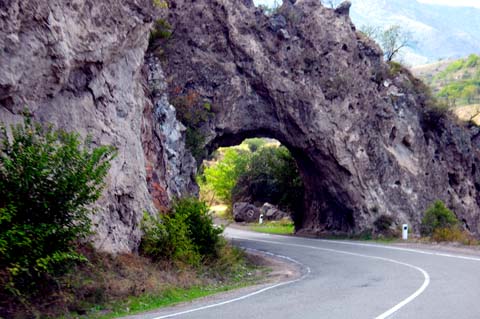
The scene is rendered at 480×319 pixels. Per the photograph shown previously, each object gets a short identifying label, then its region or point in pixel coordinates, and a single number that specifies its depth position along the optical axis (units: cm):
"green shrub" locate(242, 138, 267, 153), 10636
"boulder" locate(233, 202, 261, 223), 5753
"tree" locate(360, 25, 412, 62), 4069
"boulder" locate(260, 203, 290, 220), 5766
